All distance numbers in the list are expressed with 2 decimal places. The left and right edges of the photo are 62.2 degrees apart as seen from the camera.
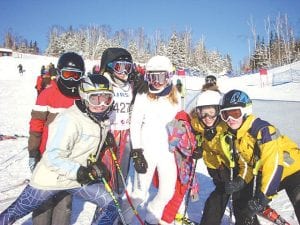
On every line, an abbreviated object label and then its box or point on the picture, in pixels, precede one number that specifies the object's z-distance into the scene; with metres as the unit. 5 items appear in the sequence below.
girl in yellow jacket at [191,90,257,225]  2.79
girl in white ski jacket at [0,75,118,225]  2.34
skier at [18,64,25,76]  27.64
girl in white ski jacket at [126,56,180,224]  2.94
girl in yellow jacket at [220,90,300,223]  2.41
